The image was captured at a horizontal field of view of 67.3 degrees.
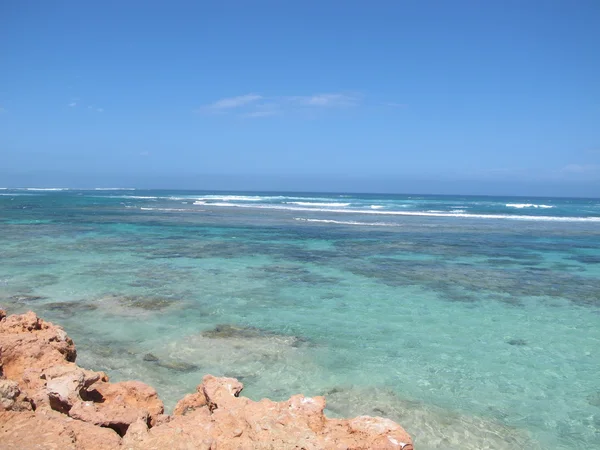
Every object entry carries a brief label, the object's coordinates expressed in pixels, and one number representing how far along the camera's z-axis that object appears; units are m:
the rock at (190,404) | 4.27
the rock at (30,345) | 4.60
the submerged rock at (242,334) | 7.25
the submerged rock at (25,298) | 9.00
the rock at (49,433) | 3.04
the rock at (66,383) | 3.75
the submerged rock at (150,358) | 6.29
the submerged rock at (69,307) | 8.41
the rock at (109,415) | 3.53
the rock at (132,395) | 4.24
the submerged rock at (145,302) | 8.80
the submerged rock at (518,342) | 7.32
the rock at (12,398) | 3.29
